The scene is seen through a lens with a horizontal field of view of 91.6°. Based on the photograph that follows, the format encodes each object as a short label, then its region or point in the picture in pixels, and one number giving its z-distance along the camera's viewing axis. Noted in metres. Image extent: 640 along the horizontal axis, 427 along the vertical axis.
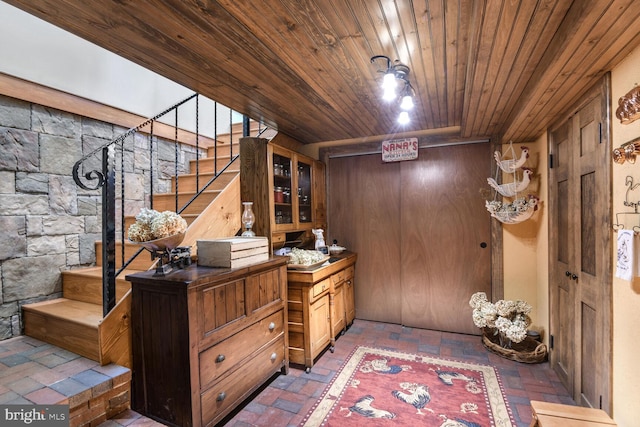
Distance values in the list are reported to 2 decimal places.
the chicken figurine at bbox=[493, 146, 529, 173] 2.97
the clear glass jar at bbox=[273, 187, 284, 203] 3.00
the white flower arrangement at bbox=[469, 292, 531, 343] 2.81
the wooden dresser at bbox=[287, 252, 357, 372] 2.71
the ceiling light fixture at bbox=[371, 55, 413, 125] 1.87
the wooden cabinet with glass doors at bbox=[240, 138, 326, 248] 2.86
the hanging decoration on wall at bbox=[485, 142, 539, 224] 2.95
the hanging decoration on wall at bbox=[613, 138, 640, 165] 1.44
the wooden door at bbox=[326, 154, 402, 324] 3.80
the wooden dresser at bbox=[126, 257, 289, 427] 1.75
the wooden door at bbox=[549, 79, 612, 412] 1.79
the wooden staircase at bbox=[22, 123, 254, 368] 1.97
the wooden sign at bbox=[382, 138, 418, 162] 3.67
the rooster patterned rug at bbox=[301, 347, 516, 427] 2.03
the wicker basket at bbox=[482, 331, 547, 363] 2.78
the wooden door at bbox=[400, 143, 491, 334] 3.46
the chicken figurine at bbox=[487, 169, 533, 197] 2.96
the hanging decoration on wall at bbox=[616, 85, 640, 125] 1.39
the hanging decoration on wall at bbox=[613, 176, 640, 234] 1.51
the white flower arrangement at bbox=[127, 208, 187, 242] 1.81
